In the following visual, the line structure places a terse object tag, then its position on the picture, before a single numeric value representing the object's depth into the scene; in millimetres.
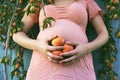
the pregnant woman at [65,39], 1363
